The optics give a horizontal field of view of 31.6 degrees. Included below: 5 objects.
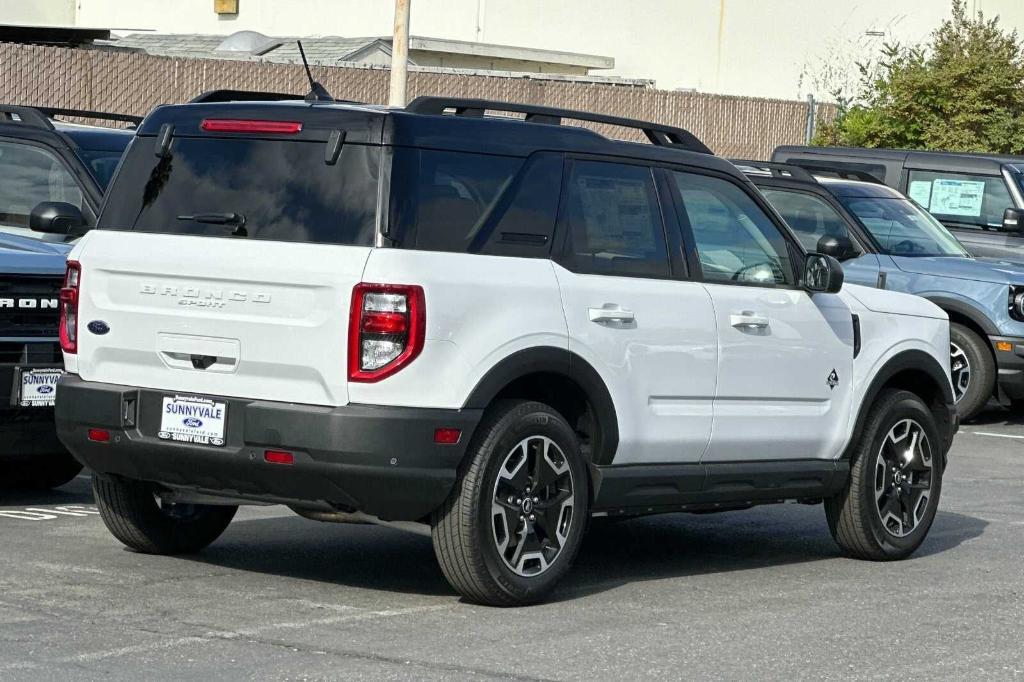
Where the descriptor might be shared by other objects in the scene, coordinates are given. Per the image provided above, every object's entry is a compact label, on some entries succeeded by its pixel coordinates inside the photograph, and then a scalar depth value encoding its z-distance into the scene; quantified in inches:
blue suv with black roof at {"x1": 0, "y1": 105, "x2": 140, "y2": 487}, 344.8
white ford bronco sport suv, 257.9
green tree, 1061.8
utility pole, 885.2
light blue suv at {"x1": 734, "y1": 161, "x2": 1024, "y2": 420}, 572.7
